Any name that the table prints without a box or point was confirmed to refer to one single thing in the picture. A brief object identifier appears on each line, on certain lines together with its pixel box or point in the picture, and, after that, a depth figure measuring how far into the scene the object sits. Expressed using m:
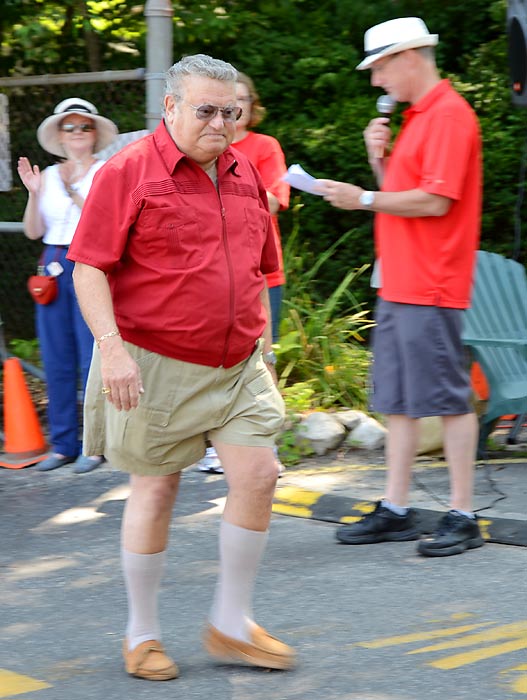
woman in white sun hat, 12.62
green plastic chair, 12.32
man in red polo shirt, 9.52
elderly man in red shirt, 7.06
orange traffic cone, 13.36
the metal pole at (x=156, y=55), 12.73
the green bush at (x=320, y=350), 14.36
